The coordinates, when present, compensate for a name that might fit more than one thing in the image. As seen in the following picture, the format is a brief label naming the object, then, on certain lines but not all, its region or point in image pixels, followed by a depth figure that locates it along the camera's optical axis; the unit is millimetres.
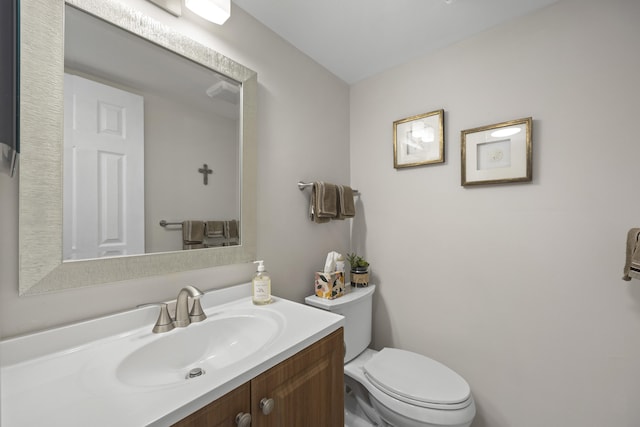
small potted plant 1689
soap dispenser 1132
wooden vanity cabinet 622
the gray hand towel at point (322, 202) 1521
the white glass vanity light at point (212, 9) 991
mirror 721
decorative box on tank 1469
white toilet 1121
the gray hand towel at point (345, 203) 1636
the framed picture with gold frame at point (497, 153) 1315
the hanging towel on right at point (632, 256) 979
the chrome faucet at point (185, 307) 912
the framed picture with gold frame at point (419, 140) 1568
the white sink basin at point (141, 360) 521
